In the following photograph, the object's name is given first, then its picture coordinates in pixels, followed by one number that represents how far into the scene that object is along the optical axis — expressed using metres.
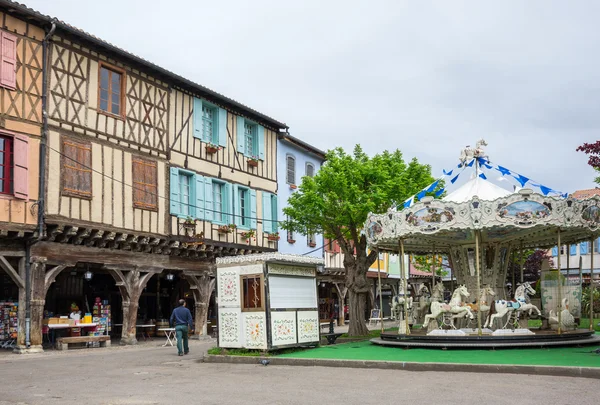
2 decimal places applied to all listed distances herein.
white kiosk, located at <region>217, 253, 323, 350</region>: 15.41
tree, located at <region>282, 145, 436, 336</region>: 20.73
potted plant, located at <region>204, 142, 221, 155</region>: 25.50
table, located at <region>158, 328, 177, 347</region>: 22.08
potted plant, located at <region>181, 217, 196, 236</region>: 24.03
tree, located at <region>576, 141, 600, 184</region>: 16.38
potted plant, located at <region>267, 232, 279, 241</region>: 28.37
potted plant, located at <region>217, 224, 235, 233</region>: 25.64
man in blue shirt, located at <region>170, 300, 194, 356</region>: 16.95
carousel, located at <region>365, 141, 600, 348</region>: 15.19
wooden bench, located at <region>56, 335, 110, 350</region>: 20.06
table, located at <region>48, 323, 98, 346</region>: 20.25
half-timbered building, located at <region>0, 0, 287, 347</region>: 18.80
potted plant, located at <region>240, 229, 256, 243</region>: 26.64
